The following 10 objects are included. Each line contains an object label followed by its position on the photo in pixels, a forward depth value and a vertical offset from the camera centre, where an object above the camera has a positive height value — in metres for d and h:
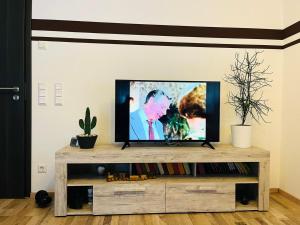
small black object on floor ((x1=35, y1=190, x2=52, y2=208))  2.63 -0.90
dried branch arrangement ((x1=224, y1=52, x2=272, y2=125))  3.06 +0.30
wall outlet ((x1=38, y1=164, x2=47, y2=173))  2.94 -0.66
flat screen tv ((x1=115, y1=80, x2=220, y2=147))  2.71 -0.03
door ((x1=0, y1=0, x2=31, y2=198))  2.86 +0.13
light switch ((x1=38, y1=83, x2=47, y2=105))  2.91 +0.12
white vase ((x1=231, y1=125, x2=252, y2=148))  2.75 -0.28
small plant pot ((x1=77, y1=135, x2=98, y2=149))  2.58 -0.33
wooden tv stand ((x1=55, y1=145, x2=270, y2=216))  2.43 -0.72
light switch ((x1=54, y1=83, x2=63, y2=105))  2.93 +0.14
